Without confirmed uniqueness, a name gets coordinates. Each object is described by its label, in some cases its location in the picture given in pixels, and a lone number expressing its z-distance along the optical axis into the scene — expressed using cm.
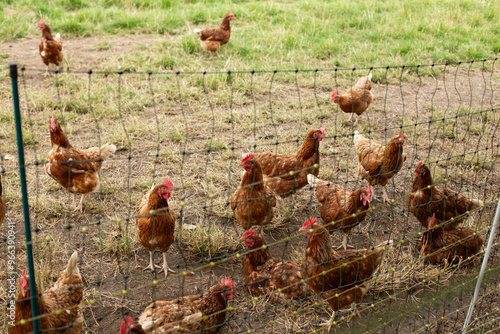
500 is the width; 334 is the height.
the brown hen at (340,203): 389
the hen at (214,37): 813
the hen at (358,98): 622
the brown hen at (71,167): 426
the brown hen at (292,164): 447
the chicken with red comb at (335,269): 334
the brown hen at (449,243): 393
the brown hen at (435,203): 420
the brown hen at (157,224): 357
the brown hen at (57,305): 262
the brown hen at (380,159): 456
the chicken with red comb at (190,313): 307
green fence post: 194
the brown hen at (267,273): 359
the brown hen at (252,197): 399
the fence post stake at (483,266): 299
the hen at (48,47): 712
